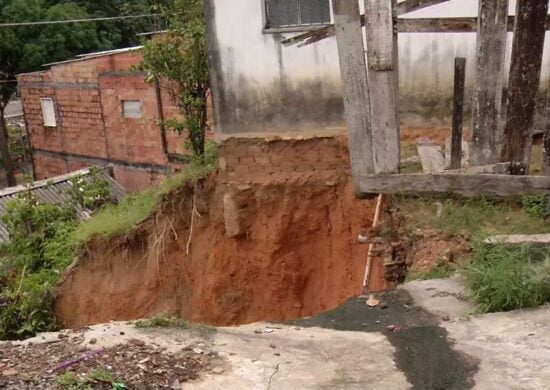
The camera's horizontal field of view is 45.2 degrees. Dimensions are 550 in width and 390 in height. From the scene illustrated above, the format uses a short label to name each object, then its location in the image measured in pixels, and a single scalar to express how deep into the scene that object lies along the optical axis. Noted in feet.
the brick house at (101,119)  43.57
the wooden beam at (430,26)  14.55
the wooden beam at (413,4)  14.64
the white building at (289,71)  24.54
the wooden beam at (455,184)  14.89
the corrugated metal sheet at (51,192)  34.40
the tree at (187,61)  28.60
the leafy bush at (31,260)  28.52
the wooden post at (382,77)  14.07
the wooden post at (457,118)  19.08
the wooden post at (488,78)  14.07
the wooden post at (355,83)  14.21
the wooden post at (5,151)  57.21
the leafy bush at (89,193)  34.76
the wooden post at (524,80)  14.24
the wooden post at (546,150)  15.99
